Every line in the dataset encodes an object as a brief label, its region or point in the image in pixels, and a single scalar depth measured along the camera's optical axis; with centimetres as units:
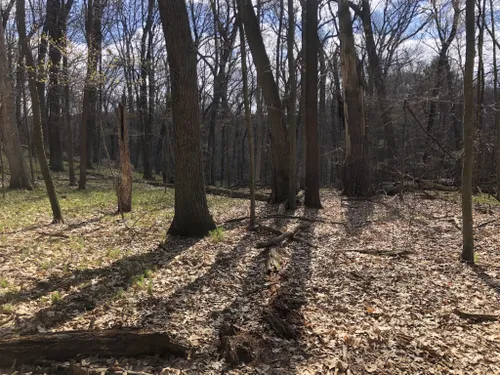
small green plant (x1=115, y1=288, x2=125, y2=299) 468
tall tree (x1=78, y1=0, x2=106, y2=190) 1184
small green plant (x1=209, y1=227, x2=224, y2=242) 745
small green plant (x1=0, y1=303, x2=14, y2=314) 412
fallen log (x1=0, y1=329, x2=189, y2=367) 320
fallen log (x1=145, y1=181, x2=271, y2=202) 1379
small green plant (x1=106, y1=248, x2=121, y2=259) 638
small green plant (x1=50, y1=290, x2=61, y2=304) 450
